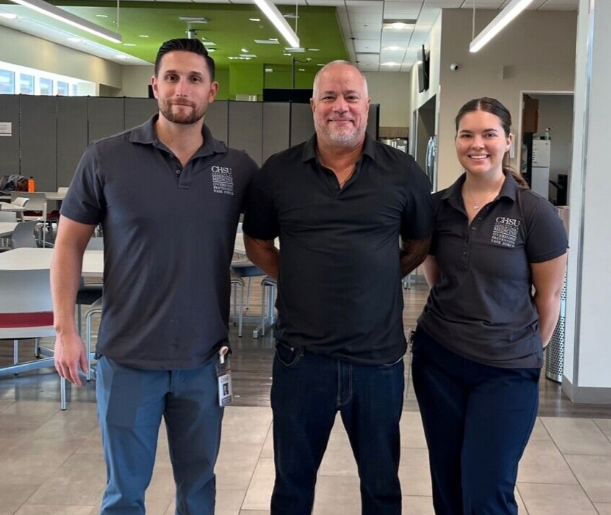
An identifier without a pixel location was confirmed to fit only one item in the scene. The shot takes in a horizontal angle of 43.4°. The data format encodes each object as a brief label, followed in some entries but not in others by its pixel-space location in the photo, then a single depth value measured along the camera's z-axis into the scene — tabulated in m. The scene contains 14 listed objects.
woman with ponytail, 2.22
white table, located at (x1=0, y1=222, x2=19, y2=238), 6.79
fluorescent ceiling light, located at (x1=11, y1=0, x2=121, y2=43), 8.93
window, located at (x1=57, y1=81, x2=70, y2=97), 20.95
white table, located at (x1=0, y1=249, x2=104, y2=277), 4.59
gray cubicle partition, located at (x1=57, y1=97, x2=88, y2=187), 13.90
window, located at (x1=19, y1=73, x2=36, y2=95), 18.34
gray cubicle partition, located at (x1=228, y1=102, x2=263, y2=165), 13.99
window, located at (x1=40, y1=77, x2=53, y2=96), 19.62
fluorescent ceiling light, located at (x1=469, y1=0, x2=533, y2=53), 7.60
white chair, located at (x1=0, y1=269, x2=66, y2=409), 4.26
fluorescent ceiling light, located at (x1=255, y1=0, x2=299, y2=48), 8.55
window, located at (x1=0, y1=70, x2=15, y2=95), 17.39
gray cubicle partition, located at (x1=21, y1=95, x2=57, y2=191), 13.92
